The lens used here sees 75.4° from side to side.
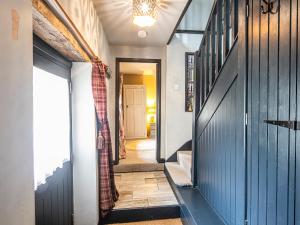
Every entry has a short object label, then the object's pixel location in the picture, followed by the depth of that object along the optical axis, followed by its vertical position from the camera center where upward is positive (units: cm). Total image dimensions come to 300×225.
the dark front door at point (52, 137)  140 -24
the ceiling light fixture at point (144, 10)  195 +101
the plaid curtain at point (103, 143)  216 -40
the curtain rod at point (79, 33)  110 +59
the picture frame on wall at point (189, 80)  366 +55
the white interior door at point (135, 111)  671 -6
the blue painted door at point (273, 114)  90 -3
